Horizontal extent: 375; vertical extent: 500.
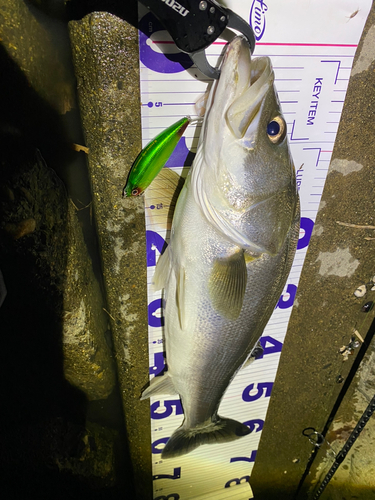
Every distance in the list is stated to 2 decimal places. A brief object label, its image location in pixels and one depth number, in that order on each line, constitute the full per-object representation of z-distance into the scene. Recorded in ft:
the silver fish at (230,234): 1.25
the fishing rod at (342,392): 2.13
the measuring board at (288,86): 1.41
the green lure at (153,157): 1.43
